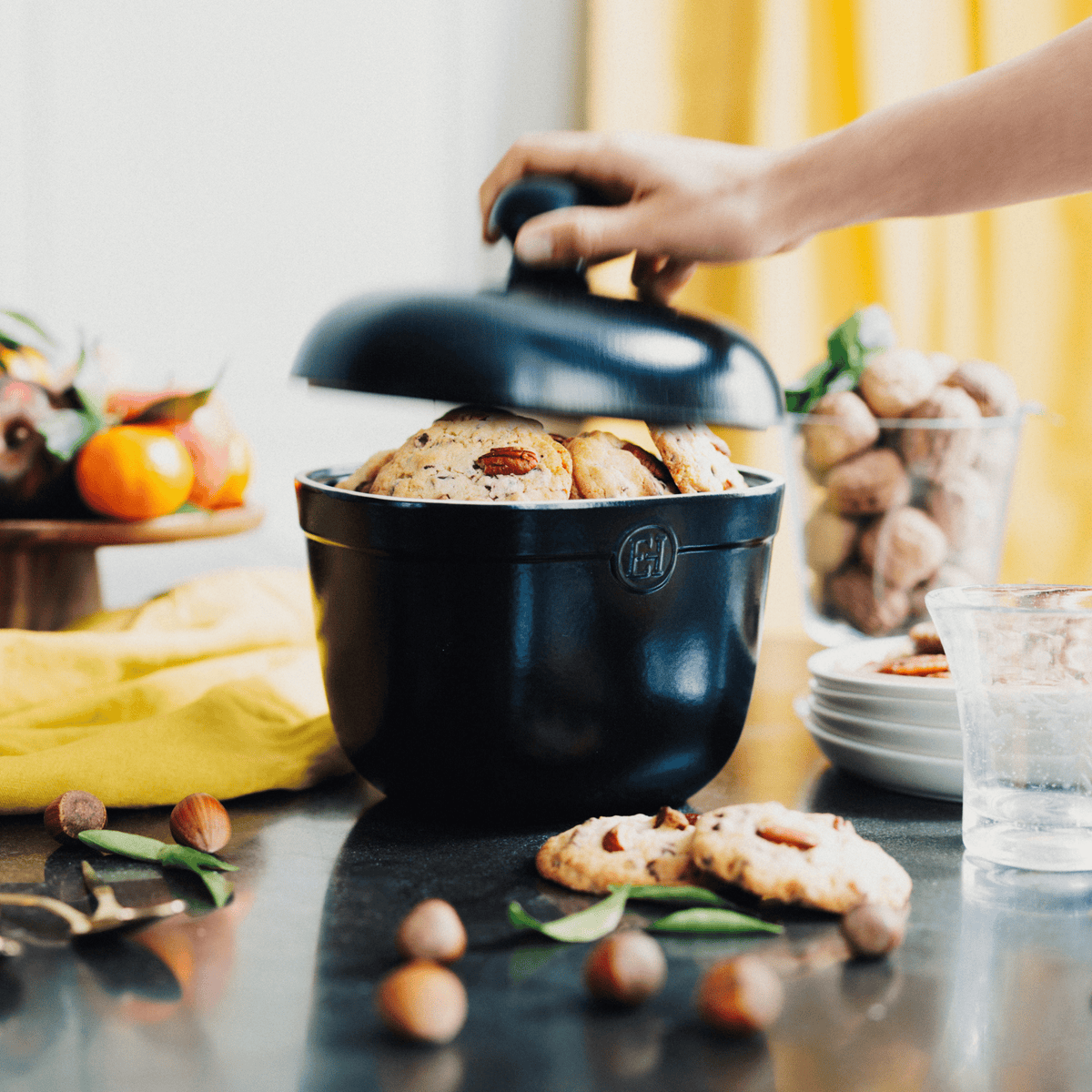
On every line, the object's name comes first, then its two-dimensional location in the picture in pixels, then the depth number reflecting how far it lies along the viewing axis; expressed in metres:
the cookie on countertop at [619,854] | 0.69
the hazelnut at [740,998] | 0.51
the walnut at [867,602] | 1.43
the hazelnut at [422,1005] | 0.50
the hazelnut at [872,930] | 0.60
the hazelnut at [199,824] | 0.77
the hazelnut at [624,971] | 0.54
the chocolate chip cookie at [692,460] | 0.80
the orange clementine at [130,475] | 1.47
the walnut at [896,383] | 1.41
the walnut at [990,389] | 1.42
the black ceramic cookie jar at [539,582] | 0.70
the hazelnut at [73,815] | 0.78
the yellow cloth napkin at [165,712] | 0.87
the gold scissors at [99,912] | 0.61
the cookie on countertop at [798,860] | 0.65
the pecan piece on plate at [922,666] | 0.94
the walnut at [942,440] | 1.41
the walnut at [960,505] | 1.42
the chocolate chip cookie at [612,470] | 0.79
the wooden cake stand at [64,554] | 1.43
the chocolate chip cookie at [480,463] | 0.77
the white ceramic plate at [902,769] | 0.88
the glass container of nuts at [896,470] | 1.41
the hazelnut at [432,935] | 0.58
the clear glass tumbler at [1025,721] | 0.71
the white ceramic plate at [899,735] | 0.88
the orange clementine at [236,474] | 1.76
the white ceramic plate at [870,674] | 0.89
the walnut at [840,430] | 1.41
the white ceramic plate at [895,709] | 0.89
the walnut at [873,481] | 1.42
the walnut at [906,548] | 1.41
